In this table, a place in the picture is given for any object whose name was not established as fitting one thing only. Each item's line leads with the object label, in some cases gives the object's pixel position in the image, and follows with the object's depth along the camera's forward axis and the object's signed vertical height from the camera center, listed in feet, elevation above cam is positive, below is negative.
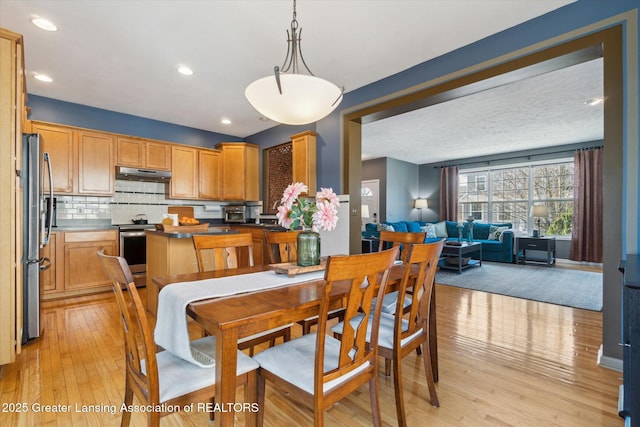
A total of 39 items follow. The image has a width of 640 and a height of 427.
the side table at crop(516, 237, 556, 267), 20.36 -2.42
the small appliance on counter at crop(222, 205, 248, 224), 18.47 -0.10
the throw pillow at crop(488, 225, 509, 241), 22.70 -1.49
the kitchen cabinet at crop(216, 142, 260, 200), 17.80 +2.53
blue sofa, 21.53 -1.76
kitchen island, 9.45 -1.35
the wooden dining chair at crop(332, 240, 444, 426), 4.71 -2.03
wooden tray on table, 5.53 -1.06
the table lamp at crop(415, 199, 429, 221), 28.53 +0.82
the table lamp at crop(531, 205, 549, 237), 21.28 +0.01
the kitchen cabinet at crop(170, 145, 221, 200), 16.42 +2.28
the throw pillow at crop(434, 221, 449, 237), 25.36 -1.40
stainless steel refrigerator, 7.64 -0.38
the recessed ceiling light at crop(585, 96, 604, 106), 13.23 +4.98
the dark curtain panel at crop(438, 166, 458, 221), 27.25 +1.76
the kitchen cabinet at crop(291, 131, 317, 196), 13.69 +2.48
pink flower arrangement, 5.53 +0.05
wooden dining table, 3.29 -1.19
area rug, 12.59 -3.58
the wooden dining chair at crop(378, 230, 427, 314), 6.93 -0.70
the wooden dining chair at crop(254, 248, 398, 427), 3.51 -2.03
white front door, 27.27 +1.39
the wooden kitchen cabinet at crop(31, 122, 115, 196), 12.89 +2.50
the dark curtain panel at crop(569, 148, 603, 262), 20.16 +0.35
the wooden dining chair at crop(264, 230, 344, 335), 7.40 -0.76
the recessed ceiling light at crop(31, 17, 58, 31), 7.95 +5.12
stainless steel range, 13.73 -1.51
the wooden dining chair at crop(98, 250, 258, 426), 3.44 -2.06
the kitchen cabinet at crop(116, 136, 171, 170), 14.60 +3.03
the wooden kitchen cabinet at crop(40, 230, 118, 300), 12.30 -2.08
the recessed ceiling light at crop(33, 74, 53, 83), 11.13 +5.12
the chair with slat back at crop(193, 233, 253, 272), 6.23 -0.69
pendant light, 5.72 +2.33
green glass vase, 5.91 -0.67
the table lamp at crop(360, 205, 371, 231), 24.53 +0.15
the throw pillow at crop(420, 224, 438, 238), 24.22 -1.35
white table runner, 3.98 -1.21
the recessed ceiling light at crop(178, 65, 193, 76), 10.46 +5.08
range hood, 14.48 +1.97
